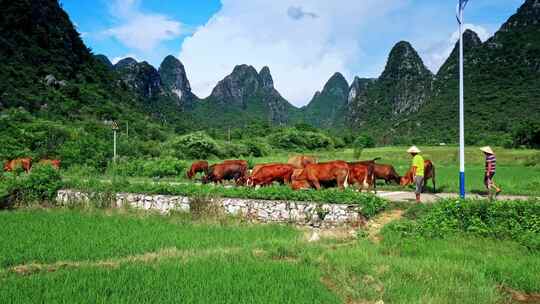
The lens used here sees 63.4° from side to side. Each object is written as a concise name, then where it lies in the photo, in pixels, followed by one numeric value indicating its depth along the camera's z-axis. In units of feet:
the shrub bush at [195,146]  121.08
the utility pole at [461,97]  35.34
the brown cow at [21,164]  68.82
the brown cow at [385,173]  53.98
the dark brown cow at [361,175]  44.47
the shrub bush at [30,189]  45.75
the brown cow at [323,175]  41.29
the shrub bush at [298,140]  176.02
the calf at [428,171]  47.36
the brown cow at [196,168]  65.77
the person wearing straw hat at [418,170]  37.58
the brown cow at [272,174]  46.34
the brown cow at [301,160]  53.62
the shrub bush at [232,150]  127.85
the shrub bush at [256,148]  144.50
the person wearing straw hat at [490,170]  37.27
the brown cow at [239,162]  54.03
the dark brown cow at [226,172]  54.13
